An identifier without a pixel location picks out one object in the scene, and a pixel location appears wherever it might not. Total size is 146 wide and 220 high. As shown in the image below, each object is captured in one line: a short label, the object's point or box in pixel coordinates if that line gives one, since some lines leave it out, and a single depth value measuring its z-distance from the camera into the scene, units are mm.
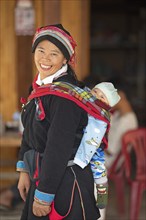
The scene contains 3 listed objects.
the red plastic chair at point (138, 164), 6612
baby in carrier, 3991
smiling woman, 3800
